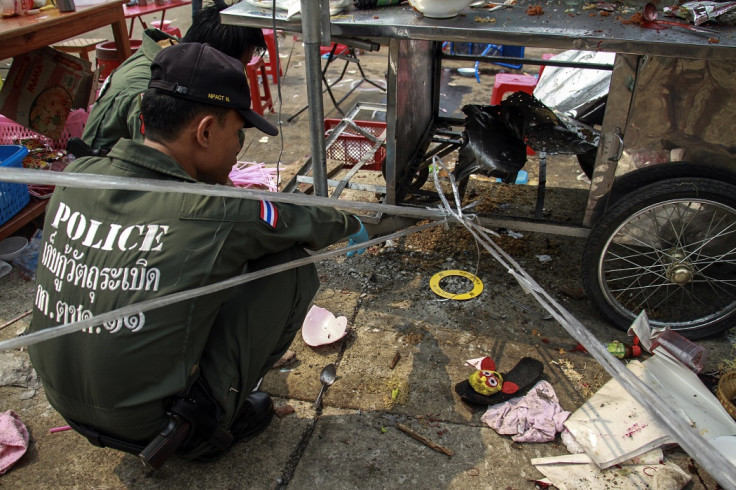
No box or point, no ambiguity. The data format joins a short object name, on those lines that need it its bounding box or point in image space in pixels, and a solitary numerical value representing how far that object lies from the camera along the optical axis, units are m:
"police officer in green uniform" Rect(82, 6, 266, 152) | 2.86
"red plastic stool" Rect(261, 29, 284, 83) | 6.16
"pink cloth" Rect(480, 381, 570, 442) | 2.27
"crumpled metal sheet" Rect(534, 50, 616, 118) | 3.80
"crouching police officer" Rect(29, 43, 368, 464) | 1.67
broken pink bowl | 2.77
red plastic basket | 4.21
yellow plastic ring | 3.11
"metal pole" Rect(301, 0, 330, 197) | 2.29
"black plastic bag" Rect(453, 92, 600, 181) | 2.96
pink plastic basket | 4.13
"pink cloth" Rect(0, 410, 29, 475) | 2.16
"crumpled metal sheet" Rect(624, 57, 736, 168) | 2.30
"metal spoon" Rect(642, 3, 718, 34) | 2.49
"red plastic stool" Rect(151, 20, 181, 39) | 6.44
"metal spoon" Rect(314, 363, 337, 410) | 2.50
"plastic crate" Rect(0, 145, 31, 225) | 3.30
